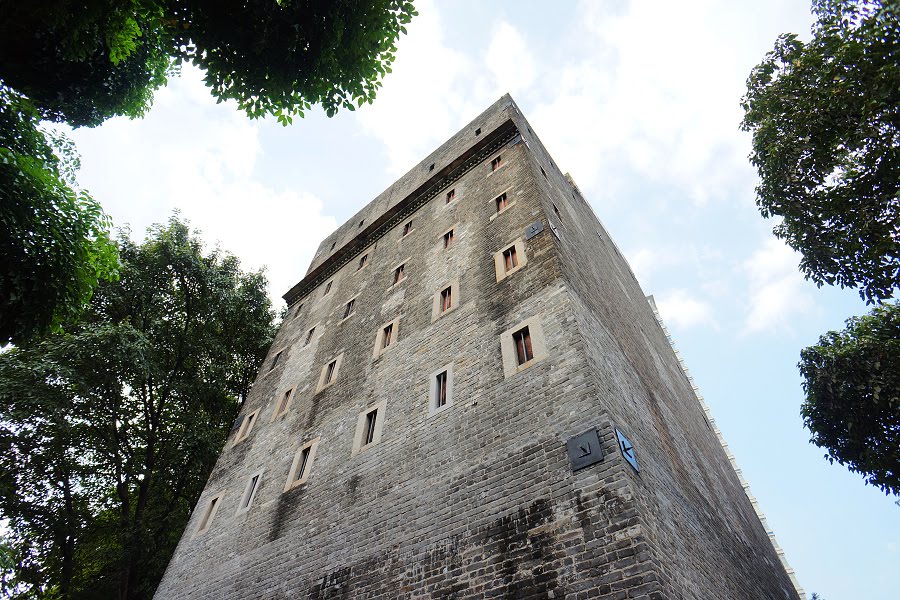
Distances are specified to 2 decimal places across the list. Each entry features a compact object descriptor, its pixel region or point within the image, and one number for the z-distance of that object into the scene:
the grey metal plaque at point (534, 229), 13.34
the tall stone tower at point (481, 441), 7.91
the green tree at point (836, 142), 9.67
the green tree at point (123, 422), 16.62
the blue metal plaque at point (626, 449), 8.14
